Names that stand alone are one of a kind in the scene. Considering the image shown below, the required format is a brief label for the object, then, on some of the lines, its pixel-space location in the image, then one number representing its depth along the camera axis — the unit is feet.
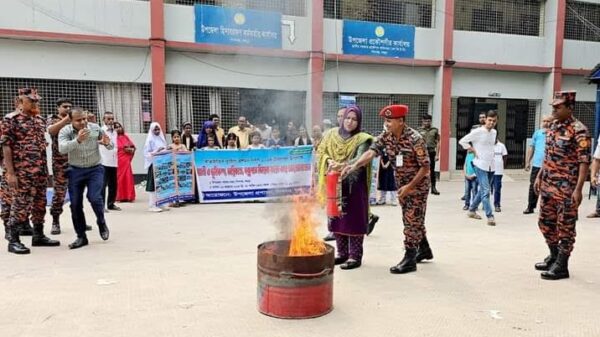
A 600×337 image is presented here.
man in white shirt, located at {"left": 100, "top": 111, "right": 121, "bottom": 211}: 28.86
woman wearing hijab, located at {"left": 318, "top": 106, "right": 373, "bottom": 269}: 15.70
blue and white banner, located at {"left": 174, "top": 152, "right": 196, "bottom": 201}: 30.37
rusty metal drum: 11.78
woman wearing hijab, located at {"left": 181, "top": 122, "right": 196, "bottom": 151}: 32.91
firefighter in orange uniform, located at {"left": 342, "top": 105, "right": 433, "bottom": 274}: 15.39
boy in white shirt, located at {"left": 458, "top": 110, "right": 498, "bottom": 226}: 25.13
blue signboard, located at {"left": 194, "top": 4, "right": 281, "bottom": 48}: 41.14
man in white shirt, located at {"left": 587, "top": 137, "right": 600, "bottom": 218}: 18.95
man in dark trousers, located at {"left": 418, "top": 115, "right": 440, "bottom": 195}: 37.17
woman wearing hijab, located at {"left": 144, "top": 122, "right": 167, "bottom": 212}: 28.50
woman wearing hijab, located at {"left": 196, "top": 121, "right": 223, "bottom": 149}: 32.30
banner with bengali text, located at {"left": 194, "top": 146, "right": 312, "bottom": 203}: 31.48
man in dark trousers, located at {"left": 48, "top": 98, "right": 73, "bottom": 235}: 20.36
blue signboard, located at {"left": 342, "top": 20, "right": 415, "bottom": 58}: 45.75
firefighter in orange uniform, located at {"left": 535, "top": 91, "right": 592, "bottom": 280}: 14.75
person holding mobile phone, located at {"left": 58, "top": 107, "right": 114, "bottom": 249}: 18.76
